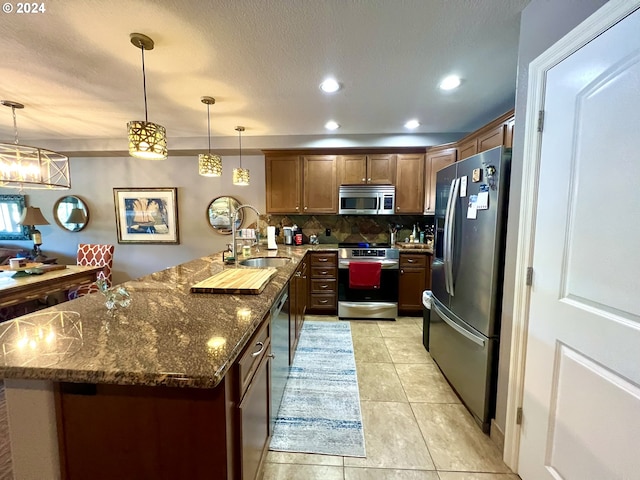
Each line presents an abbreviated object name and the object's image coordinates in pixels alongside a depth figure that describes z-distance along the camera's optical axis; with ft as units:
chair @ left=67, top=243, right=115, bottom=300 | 11.23
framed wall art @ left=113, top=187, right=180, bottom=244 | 13.65
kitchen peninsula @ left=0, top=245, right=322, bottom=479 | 2.36
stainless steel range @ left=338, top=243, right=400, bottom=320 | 10.93
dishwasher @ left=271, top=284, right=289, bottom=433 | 4.96
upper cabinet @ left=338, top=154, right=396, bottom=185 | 11.80
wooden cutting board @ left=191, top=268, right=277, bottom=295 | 4.64
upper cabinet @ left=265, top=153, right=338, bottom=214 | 11.97
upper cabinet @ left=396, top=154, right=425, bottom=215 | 11.71
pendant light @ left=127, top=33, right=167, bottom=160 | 4.88
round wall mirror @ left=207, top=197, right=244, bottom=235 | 13.60
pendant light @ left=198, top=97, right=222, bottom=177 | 7.74
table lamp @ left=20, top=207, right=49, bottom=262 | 12.04
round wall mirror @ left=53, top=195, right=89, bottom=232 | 13.74
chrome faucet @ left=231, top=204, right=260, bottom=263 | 7.58
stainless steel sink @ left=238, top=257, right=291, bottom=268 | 8.47
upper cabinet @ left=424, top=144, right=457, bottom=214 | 10.82
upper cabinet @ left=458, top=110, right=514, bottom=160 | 6.99
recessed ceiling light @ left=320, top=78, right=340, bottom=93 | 6.89
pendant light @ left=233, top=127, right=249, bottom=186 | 9.62
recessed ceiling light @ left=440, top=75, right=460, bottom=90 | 6.80
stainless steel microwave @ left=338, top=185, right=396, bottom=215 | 11.68
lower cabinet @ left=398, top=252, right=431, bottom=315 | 10.91
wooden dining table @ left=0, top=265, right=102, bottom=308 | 7.03
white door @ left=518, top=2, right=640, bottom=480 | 2.79
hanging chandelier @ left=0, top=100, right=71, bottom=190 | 6.81
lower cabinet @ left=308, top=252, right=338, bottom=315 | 11.23
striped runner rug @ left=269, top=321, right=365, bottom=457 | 5.01
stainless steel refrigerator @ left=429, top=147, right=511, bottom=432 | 4.94
